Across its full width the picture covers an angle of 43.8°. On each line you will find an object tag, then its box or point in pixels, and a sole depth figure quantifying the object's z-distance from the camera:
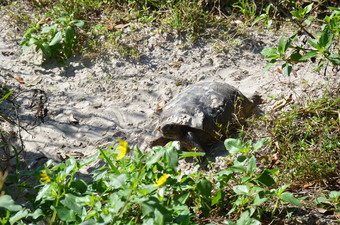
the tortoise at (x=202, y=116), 4.09
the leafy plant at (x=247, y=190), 2.69
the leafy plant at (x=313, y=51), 3.01
